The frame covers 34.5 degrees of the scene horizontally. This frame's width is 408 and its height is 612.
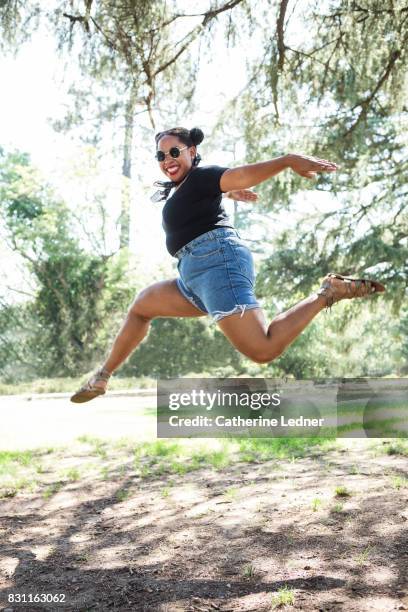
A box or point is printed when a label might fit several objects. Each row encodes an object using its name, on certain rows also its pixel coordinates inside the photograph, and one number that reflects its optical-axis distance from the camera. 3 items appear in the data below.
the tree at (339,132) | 5.58
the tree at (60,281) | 21.05
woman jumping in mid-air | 2.85
